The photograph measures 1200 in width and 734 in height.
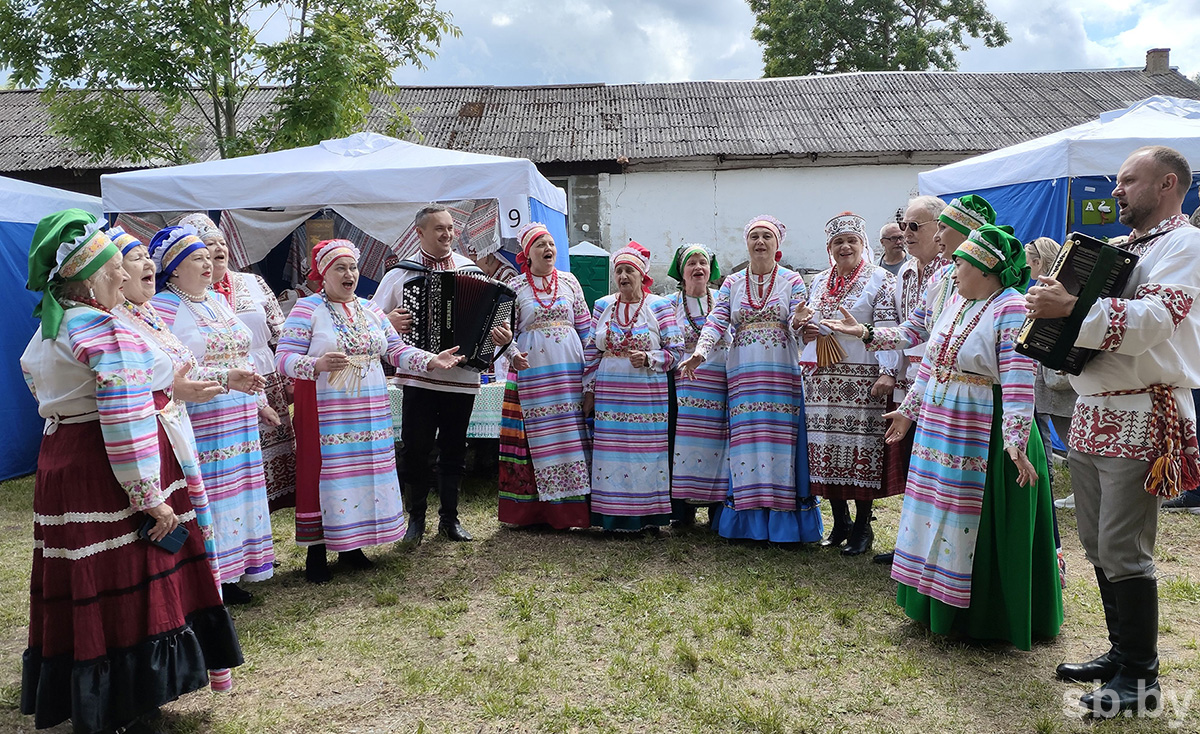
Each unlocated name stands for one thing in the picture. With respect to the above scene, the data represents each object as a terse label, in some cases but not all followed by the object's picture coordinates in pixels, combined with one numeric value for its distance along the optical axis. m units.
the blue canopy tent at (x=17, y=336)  7.29
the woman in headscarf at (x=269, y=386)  4.49
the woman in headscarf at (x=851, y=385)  4.68
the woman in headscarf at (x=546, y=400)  5.15
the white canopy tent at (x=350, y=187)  6.50
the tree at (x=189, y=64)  8.20
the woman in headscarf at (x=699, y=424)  5.22
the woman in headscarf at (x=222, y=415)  3.79
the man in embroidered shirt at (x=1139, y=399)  2.67
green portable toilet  12.85
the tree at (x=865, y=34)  24.47
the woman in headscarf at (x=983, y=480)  3.31
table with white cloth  6.55
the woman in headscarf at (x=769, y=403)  4.93
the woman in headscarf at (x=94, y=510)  2.58
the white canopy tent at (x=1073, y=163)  6.81
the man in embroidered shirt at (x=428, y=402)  4.93
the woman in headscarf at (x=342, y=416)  4.28
